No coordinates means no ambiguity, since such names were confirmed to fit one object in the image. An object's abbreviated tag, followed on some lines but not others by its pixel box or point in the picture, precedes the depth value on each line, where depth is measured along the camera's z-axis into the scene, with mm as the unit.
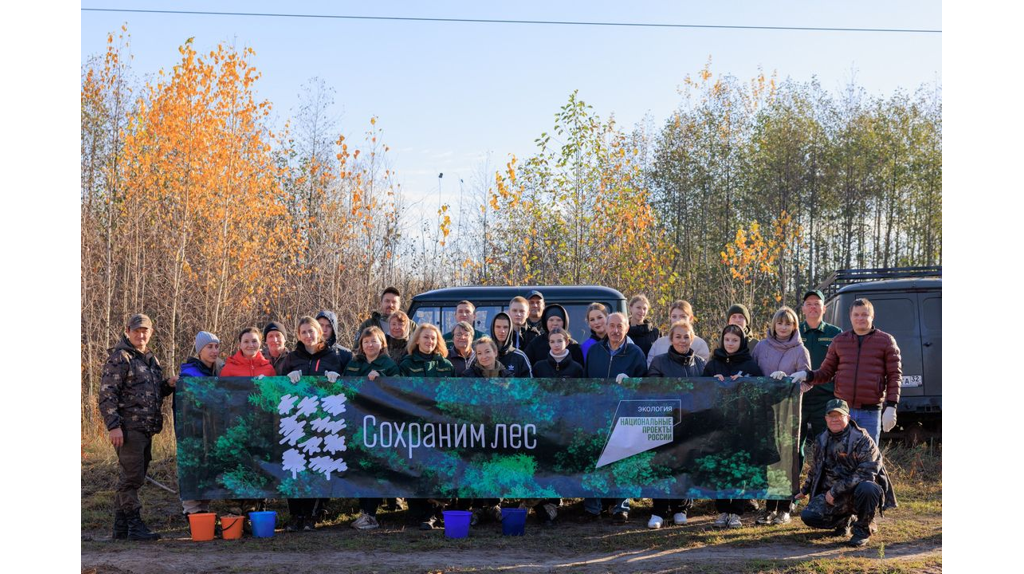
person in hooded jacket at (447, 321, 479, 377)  8250
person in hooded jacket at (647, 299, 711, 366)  8484
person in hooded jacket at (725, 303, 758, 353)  8313
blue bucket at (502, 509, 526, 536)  7658
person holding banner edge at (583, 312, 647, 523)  8102
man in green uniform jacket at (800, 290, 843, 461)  8570
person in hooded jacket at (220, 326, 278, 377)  8117
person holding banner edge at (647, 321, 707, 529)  7977
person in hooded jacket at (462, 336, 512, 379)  8008
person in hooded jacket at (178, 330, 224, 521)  8234
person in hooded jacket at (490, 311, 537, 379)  8266
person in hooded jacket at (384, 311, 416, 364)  8667
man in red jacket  7805
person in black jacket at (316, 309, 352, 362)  8852
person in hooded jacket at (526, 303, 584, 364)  9047
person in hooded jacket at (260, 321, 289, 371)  8523
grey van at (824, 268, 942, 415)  11742
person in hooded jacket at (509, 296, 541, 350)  9203
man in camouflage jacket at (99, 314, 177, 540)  7656
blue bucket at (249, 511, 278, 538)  7625
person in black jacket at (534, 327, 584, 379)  8148
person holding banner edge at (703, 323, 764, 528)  8008
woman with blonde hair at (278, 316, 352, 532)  8039
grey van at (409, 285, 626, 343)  10844
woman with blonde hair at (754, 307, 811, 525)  7969
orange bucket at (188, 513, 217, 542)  7629
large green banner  7840
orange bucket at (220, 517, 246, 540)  7621
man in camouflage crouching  7242
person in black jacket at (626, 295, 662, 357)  9219
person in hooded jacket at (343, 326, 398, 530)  8070
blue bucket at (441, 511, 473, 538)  7516
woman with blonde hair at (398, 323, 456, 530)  8039
